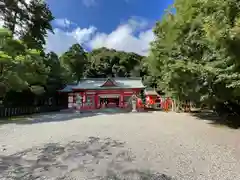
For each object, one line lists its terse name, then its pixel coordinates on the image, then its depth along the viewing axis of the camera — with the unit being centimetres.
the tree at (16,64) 904
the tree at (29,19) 1316
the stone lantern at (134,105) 1422
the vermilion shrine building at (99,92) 1718
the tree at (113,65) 2709
